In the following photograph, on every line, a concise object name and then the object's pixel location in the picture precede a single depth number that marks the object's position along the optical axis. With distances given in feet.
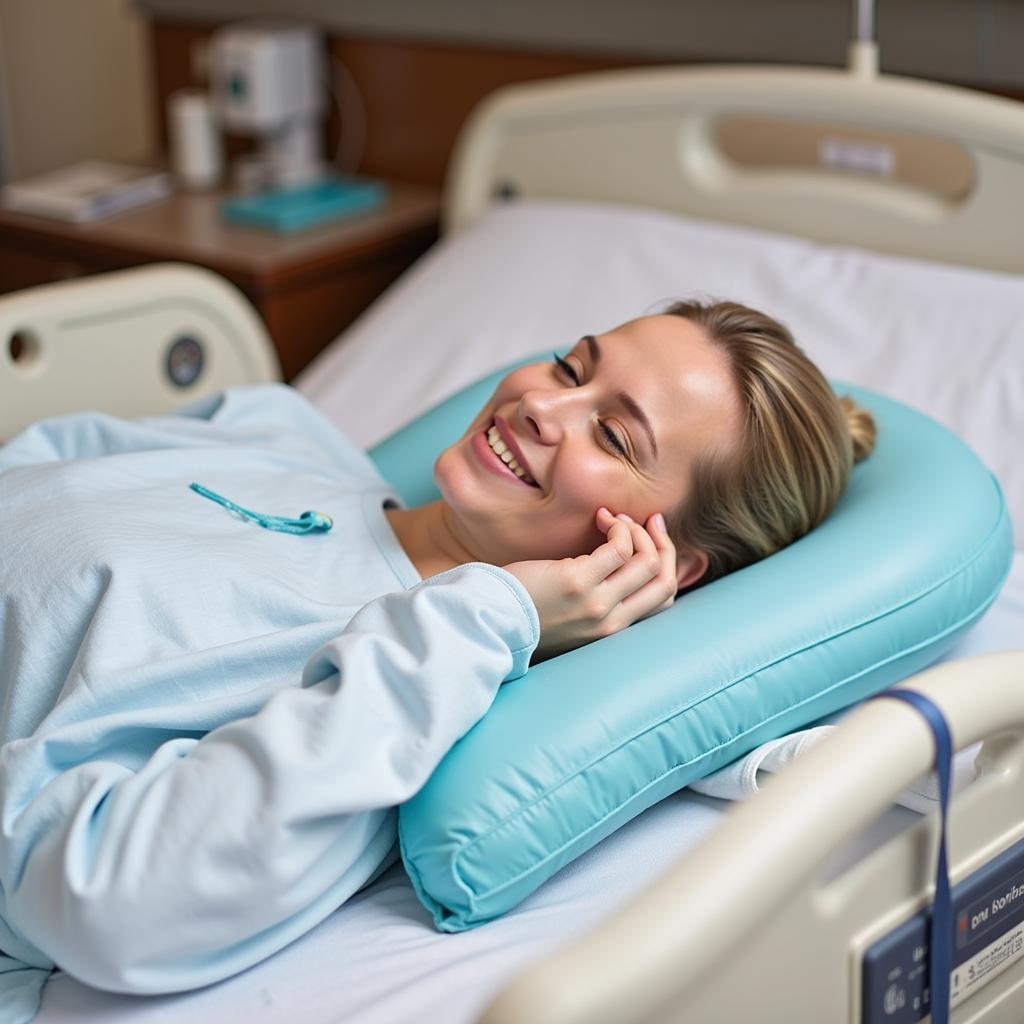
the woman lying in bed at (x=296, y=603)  3.30
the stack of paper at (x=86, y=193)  9.29
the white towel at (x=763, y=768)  3.90
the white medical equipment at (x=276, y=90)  9.47
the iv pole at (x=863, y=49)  6.57
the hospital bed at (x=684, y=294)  2.80
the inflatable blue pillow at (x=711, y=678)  3.55
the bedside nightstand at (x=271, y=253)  8.48
